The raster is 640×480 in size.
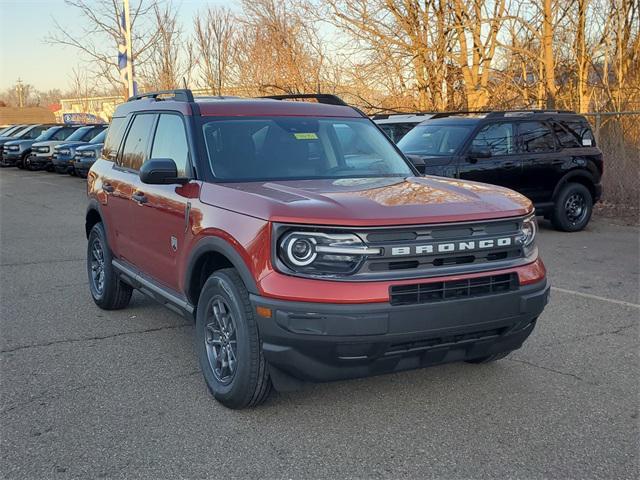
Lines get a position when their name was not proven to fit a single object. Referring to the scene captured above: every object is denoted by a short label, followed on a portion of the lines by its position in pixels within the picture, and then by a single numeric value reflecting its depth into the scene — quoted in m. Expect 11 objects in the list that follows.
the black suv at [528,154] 10.48
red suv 3.52
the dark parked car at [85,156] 21.12
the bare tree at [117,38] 25.72
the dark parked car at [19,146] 29.34
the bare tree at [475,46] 17.70
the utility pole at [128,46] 21.64
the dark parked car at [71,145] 23.55
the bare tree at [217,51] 26.89
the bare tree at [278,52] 22.61
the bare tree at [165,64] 28.00
